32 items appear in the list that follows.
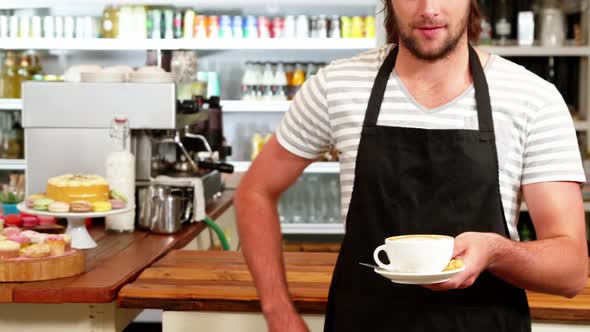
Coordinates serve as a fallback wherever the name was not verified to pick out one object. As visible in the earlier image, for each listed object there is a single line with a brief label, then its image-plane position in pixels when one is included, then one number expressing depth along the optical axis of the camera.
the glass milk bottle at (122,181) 3.36
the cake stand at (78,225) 2.96
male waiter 1.59
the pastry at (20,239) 2.52
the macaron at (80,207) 2.99
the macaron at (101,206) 3.03
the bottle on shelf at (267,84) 5.80
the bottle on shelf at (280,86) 5.80
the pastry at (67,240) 2.55
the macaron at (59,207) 2.97
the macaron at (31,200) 3.09
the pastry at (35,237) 2.55
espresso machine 3.60
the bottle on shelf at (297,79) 5.82
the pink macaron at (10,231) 2.60
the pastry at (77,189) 3.07
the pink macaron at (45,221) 3.20
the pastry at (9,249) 2.43
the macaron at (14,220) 3.15
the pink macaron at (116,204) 3.12
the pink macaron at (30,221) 3.16
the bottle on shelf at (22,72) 5.93
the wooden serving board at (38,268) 2.37
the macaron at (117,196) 3.21
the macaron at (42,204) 3.04
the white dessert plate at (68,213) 2.96
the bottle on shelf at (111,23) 5.79
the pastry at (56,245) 2.48
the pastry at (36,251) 2.43
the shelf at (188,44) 5.63
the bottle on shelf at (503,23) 5.48
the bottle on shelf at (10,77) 5.93
